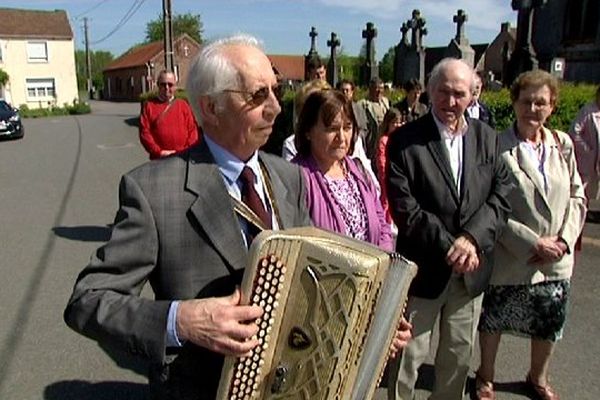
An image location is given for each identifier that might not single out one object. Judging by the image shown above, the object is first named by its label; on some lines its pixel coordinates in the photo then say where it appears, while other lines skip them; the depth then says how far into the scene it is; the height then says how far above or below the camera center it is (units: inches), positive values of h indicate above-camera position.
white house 1910.7 +110.7
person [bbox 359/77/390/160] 287.4 -9.1
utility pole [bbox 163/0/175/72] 654.5 +71.5
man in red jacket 225.8 -13.1
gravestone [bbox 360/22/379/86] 863.8 +68.0
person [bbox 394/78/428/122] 265.7 -4.7
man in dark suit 110.0 -20.8
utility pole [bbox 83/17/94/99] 2432.3 +162.8
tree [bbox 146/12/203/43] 3328.5 +398.4
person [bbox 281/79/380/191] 130.2 -12.2
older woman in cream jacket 122.4 -30.6
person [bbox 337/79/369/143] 220.8 +0.4
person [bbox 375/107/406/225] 177.3 -14.7
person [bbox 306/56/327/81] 241.8 +10.9
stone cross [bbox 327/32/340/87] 949.2 +63.4
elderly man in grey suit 54.3 -16.0
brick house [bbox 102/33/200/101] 2367.1 +101.1
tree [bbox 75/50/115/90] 3745.1 +226.0
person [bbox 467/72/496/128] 252.7 -7.6
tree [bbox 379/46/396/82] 2706.7 +148.2
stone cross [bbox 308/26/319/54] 1034.7 +103.8
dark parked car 776.9 -46.6
